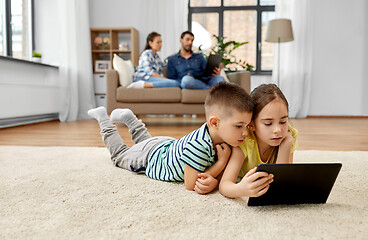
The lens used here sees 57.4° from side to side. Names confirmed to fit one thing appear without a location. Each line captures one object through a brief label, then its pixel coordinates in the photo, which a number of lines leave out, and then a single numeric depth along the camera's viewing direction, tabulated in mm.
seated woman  3414
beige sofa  3375
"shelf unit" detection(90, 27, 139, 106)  4867
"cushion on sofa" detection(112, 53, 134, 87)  3475
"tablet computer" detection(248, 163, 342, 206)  836
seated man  3455
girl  857
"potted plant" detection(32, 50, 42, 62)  3889
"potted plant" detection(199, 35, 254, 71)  4542
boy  949
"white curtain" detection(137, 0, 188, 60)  4926
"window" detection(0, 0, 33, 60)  3660
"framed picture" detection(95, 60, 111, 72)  4992
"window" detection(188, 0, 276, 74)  5137
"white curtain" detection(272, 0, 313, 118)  4809
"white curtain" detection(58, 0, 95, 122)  4148
